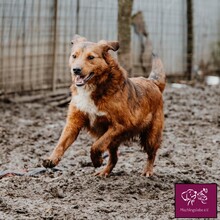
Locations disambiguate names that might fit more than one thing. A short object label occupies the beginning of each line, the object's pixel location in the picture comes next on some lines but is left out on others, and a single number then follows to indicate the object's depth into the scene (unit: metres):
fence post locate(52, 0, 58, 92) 12.27
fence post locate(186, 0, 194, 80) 15.40
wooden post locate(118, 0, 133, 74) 11.46
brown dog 6.34
